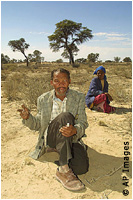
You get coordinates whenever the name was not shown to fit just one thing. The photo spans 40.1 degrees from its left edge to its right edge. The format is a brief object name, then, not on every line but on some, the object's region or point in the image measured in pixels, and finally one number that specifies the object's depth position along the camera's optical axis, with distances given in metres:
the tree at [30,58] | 41.97
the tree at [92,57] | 39.72
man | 2.14
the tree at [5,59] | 37.85
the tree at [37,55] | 43.31
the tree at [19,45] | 29.81
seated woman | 4.92
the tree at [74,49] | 27.18
